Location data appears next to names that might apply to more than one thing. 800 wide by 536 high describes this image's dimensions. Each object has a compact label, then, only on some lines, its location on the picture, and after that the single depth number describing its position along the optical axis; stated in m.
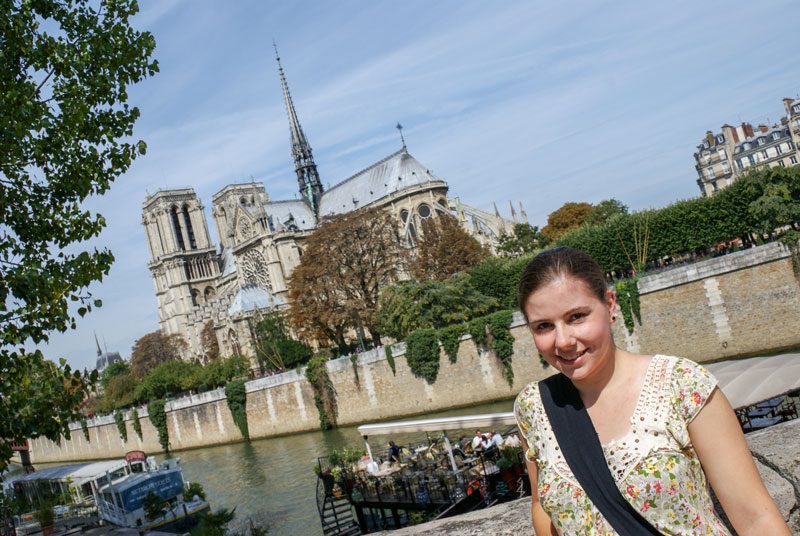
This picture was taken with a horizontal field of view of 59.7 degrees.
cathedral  57.06
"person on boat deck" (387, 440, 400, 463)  14.59
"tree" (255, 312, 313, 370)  44.31
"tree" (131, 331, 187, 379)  76.38
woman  1.65
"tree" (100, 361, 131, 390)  88.06
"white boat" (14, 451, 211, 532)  18.42
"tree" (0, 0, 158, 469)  6.77
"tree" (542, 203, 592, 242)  57.84
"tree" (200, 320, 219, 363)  67.74
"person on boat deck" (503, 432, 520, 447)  11.46
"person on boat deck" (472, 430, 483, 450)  13.45
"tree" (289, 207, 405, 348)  35.28
